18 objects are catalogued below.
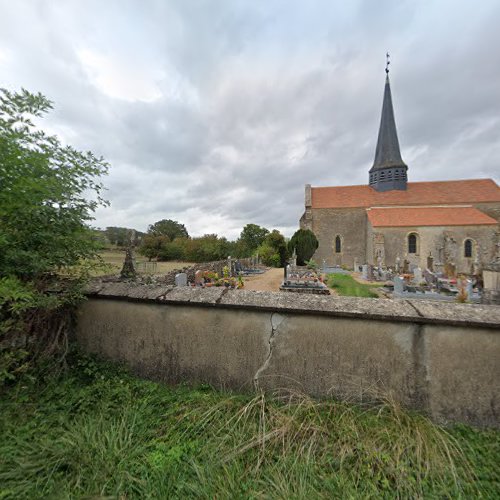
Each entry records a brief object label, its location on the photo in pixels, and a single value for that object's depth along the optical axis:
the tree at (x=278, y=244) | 29.11
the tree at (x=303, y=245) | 21.94
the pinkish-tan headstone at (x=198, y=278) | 11.24
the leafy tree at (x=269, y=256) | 27.12
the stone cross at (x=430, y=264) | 16.93
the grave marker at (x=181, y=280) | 9.06
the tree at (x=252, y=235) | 45.93
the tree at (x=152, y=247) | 39.72
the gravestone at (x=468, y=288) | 8.71
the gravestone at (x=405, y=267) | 17.06
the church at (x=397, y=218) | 21.36
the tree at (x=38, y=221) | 1.71
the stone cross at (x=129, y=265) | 4.48
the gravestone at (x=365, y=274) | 16.45
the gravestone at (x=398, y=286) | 10.34
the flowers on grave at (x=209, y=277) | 11.80
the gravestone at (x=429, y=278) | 12.28
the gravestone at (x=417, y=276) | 13.22
